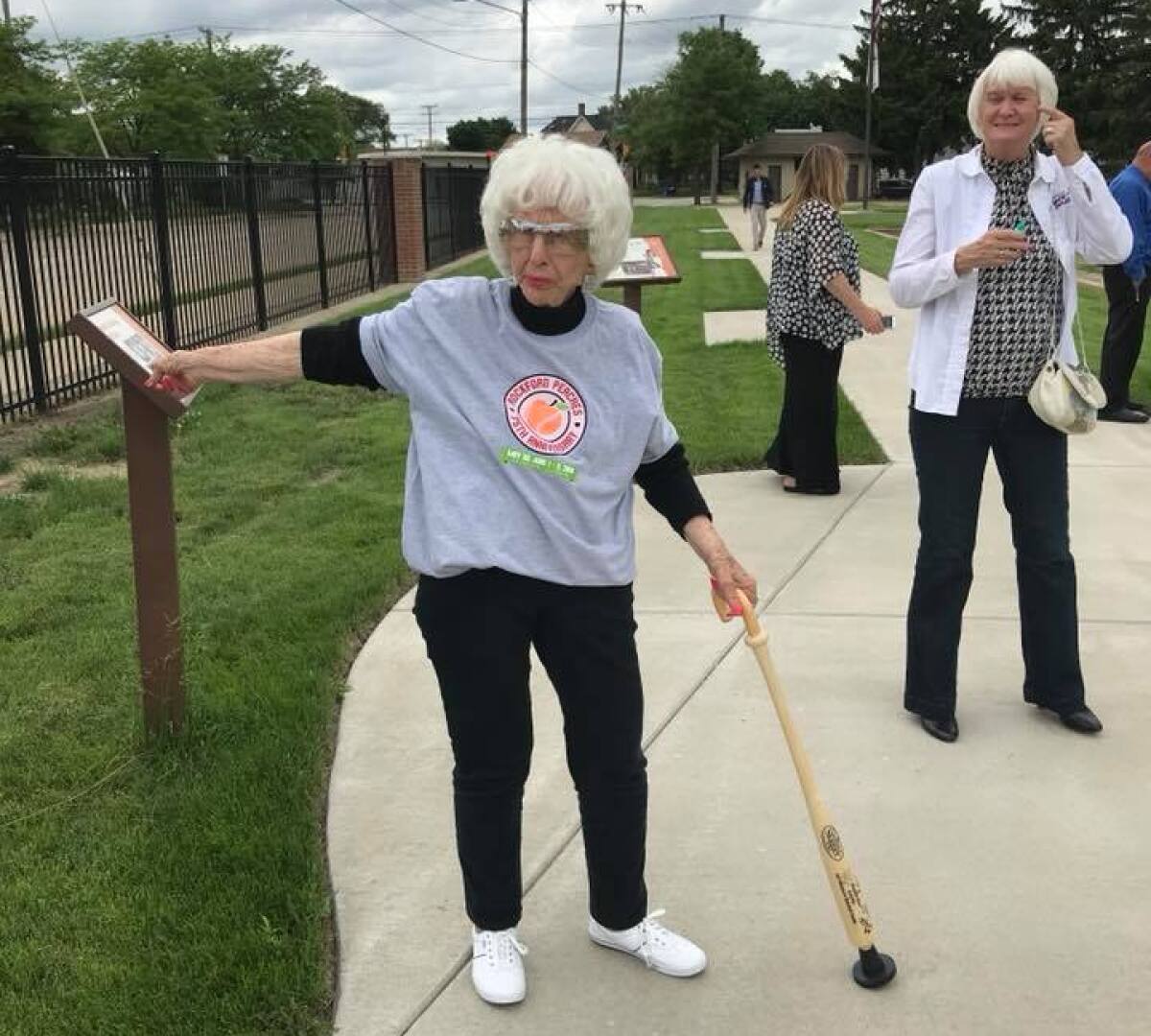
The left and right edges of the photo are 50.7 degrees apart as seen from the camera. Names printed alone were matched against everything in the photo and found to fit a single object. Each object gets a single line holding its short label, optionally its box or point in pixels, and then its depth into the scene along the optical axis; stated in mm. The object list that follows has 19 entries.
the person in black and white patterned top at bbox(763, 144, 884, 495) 5711
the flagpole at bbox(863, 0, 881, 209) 41969
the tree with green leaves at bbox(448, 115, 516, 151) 104688
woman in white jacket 3291
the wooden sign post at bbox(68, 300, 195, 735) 2781
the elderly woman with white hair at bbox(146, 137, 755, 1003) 2213
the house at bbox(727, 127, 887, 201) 73125
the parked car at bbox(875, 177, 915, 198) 71000
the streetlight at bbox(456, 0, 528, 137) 43875
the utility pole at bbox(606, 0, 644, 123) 68562
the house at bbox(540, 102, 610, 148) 103975
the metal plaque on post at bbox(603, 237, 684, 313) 6791
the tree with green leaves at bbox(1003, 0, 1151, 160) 41562
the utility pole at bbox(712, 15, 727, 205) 62094
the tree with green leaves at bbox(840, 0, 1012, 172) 63469
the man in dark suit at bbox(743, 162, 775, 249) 25016
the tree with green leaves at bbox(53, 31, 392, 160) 48844
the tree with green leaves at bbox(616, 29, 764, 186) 63469
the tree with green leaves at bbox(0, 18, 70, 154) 36938
